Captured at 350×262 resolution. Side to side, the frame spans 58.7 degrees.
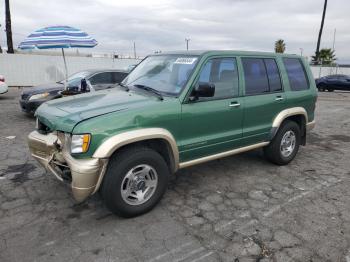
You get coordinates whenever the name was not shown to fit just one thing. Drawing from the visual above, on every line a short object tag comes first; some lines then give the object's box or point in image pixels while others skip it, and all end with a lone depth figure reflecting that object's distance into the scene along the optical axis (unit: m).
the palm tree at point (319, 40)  32.47
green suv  3.12
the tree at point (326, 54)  48.80
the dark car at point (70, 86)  8.42
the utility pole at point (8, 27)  19.64
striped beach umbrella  9.34
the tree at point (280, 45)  54.97
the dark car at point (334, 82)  23.56
